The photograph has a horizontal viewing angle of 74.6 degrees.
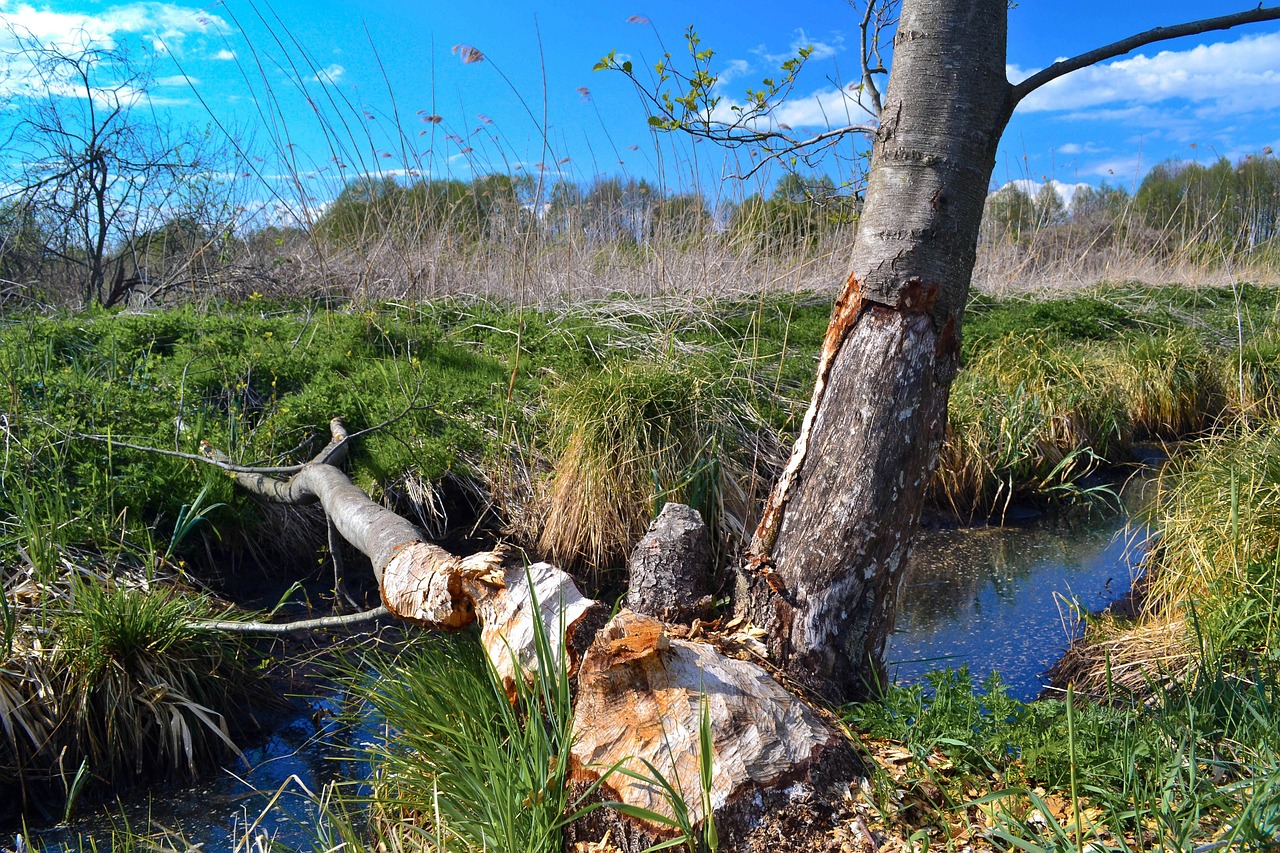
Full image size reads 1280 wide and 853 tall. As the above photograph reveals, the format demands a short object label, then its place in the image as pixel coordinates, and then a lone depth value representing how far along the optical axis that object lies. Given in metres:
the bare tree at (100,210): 8.44
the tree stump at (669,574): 2.90
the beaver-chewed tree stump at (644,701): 2.14
